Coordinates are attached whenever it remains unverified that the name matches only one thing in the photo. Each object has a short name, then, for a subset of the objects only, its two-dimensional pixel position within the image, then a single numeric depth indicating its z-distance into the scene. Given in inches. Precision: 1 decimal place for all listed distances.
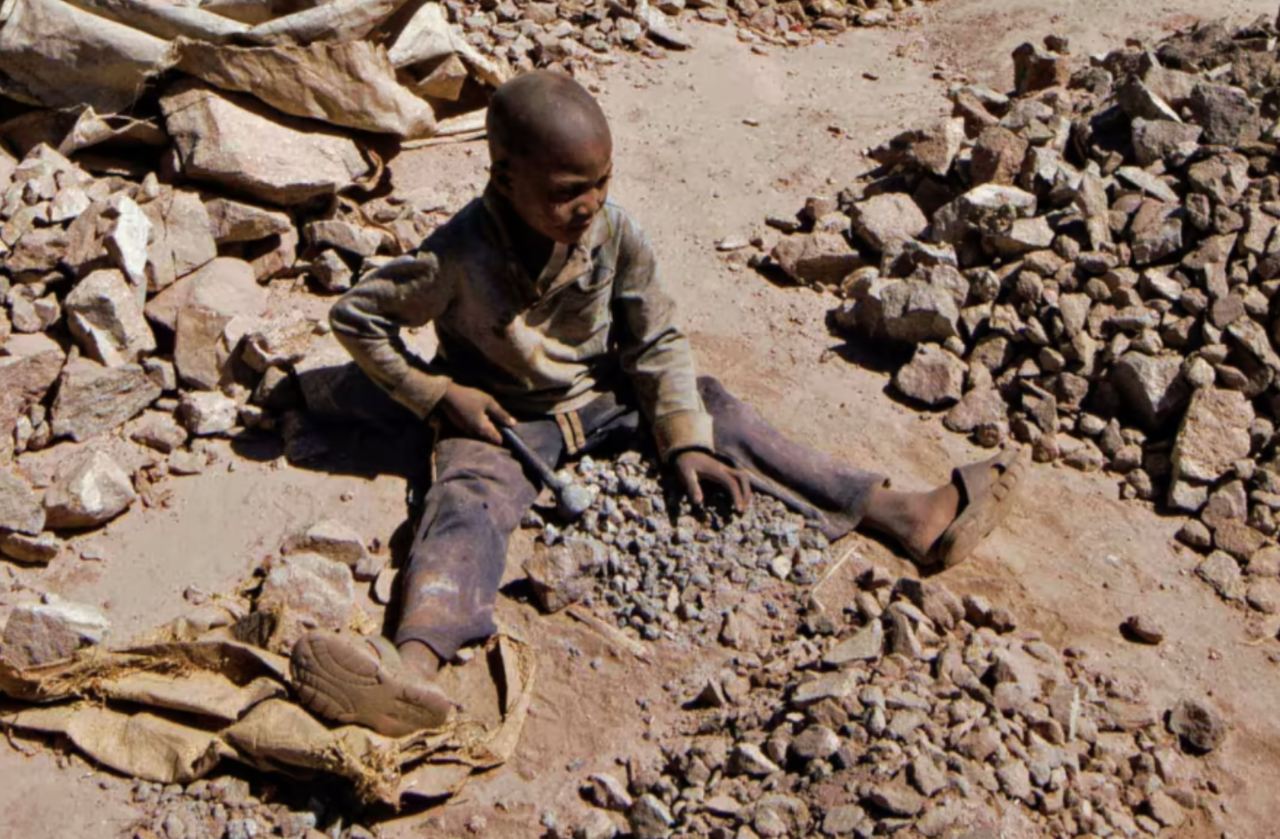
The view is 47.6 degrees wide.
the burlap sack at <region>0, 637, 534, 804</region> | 130.8
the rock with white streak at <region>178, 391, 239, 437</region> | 176.2
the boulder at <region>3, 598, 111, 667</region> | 143.2
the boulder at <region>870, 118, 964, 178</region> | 216.2
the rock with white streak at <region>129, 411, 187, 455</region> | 174.7
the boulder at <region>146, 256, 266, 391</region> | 183.0
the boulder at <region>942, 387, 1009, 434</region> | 185.6
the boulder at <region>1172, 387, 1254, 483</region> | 173.8
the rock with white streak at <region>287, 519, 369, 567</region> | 158.9
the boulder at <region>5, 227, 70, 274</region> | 189.9
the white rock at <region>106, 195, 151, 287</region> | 185.3
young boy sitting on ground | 143.1
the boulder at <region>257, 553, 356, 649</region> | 149.3
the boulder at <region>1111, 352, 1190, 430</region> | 178.9
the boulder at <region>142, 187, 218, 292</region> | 190.4
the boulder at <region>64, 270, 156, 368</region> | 181.2
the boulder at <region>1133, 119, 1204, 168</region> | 203.8
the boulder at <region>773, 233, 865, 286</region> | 208.7
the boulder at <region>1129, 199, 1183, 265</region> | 190.2
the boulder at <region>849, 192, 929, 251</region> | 208.4
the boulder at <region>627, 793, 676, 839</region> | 129.3
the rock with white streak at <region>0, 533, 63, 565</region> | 158.7
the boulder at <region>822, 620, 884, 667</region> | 142.4
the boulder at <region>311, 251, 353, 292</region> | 196.4
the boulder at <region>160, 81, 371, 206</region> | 197.6
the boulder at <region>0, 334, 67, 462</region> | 174.7
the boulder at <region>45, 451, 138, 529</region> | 161.3
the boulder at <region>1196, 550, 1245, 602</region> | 162.7
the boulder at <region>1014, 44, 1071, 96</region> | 239.3
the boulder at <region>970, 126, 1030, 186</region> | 207.8
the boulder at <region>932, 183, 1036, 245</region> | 200.2
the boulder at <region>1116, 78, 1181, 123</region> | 208.1
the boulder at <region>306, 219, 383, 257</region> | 199.2
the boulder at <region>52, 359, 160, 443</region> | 174.7
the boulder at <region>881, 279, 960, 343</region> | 189.9
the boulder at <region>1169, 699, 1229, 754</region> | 140.4
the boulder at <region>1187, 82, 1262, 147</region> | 202.5
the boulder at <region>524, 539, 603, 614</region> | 155.7
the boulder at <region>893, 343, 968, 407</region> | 187.3
